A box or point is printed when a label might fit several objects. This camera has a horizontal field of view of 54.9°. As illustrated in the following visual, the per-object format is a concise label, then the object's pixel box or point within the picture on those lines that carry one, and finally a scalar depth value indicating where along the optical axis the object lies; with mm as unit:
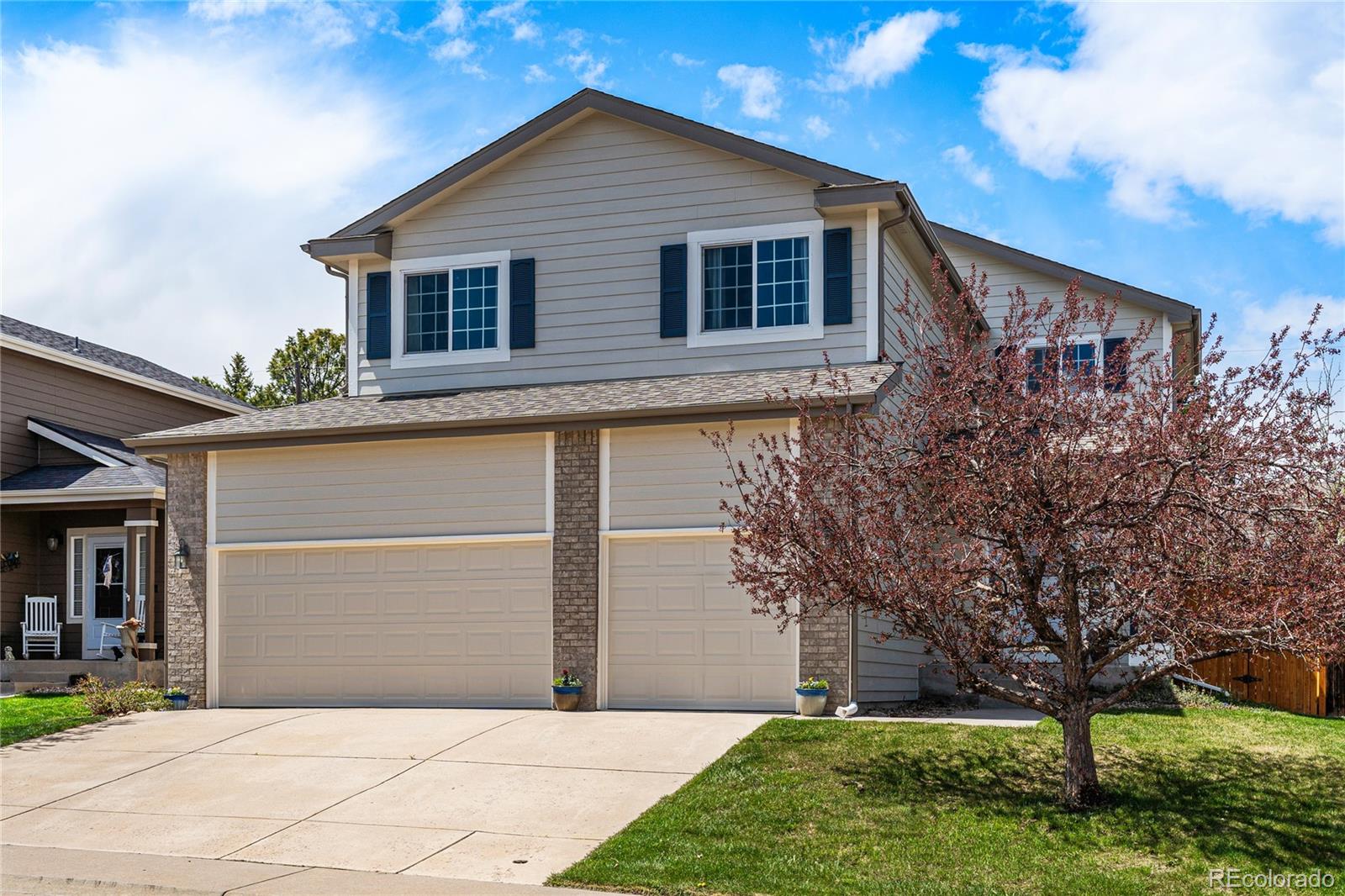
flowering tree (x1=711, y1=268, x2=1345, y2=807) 9664
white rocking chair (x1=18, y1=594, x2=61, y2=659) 22391
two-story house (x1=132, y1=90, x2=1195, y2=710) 15500
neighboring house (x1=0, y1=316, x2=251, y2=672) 21922
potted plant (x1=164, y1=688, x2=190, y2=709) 17031
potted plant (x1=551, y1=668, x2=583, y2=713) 15469
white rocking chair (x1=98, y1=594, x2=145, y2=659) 22453
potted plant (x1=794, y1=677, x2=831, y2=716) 14281
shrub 16297
